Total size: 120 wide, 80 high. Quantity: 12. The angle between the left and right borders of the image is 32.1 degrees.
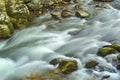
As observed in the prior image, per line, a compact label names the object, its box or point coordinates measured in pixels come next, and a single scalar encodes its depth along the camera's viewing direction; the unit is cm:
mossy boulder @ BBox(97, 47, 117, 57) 627
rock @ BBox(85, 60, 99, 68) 592
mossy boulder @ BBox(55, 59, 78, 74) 573
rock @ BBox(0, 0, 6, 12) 786
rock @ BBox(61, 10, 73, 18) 902
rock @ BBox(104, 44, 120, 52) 645
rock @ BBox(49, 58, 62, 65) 610
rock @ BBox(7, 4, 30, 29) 807
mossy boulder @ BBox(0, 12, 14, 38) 733
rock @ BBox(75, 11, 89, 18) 900
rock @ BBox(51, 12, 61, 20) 894
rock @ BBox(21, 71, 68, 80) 562
